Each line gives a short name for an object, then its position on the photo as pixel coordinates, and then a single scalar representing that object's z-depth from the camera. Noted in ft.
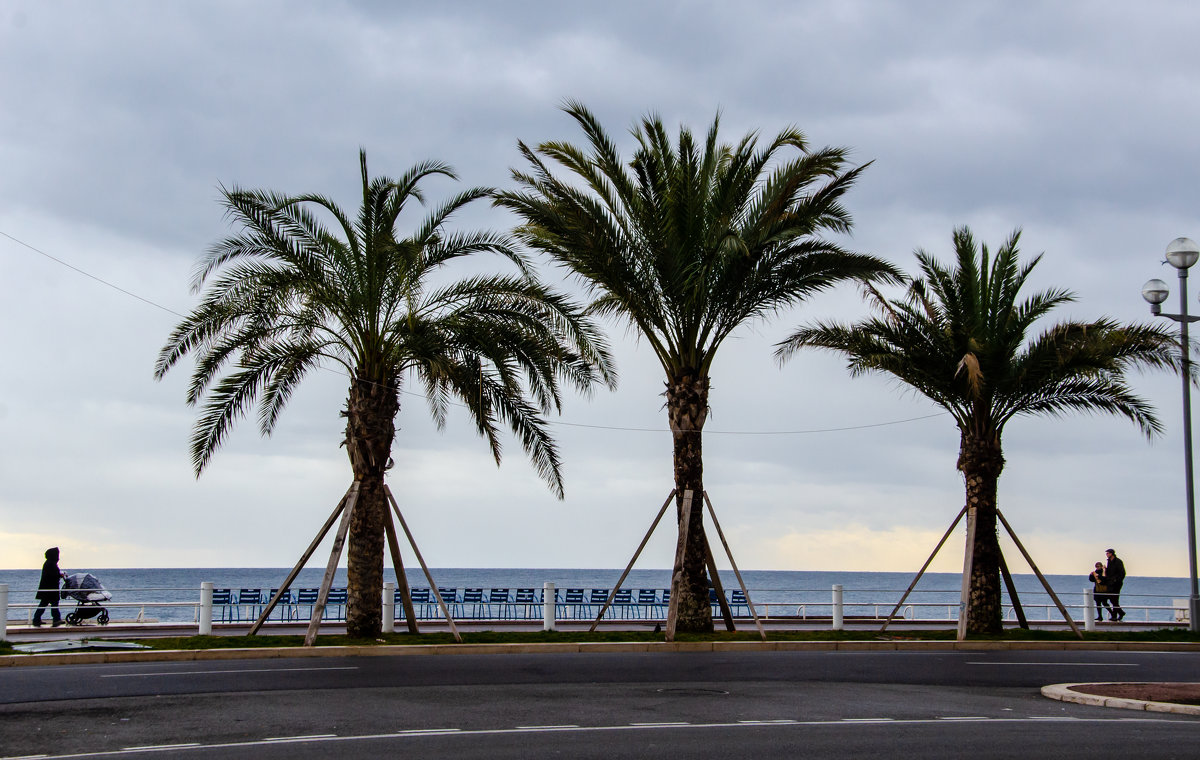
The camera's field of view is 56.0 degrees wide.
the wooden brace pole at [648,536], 67.67
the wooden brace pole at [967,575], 69.26
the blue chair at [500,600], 96.20
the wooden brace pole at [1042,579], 71.20
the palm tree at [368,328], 64.59
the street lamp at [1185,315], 71.92
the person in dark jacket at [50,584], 77.25
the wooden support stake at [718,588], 68.13
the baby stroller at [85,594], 81.10
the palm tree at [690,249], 66.74
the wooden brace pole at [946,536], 74.25
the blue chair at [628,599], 96.91
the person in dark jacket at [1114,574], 92.68
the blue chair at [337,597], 83.39
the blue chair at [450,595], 92.33
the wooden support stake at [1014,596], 74.90
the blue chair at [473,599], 94.81
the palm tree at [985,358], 72.49
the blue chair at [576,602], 99.02
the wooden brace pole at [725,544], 65.96
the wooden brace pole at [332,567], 59.86
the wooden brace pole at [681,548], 64.95
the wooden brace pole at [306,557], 63.52
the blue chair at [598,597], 96.37
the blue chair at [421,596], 94.61
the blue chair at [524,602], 96.68
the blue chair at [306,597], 92.99
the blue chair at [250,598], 87.79
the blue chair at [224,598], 88.58
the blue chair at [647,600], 96.89
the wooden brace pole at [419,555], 61.83
